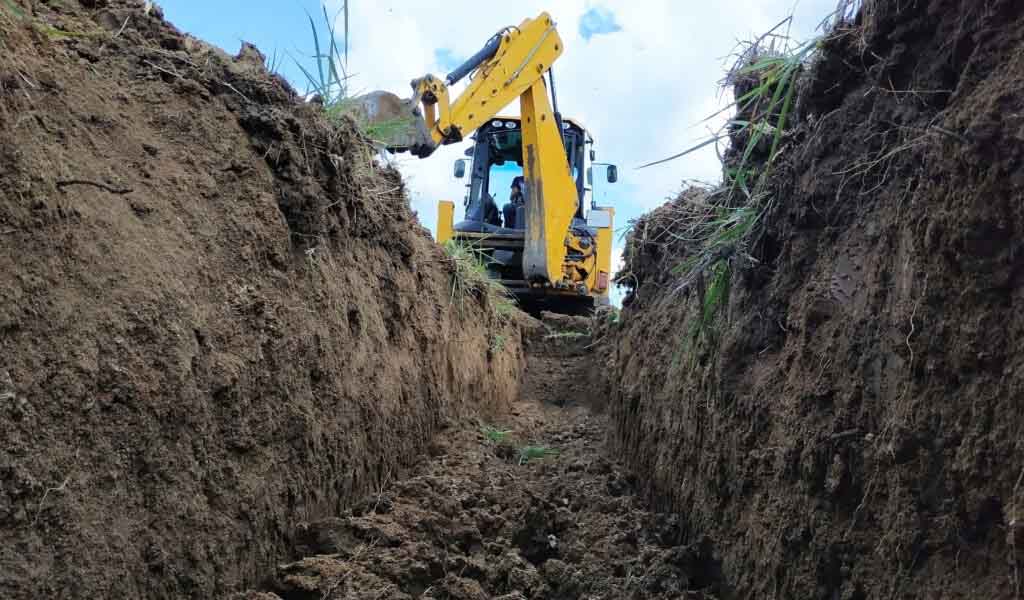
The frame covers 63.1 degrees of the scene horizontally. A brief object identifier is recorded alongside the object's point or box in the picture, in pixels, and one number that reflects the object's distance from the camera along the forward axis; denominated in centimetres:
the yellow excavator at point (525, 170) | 851
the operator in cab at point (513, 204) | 1099
